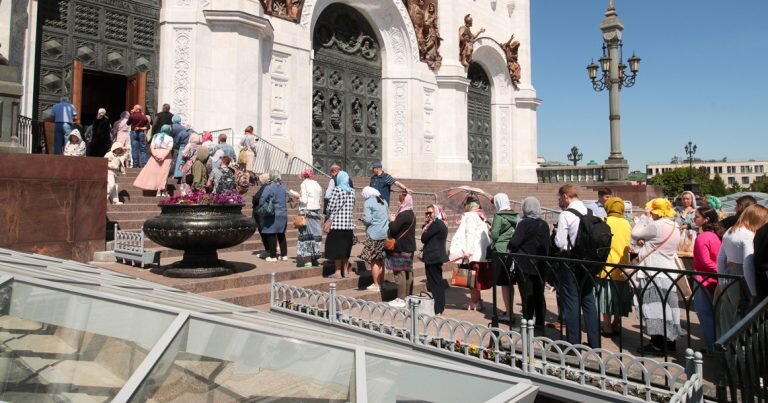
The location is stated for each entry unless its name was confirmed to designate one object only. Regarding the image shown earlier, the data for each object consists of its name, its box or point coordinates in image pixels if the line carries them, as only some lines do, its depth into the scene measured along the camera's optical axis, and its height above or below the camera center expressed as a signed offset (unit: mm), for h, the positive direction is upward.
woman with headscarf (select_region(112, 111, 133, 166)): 12164 +2093
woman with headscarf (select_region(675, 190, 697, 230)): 8422 +251
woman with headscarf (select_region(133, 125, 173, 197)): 10047 +1075
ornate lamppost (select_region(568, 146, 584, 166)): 33688 +4486
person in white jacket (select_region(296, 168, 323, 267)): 7961 -63
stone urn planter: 6641 -141
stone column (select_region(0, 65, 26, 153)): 7648 +1698
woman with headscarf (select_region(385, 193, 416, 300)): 6723 -296
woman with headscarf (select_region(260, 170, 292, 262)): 8133 +127
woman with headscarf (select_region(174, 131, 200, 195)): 10672 +1328
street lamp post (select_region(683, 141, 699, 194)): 18683 +1379
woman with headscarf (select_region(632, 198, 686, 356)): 4938 -383
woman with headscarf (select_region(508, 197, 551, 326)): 5668 -203
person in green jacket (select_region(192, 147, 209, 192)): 8961 +932
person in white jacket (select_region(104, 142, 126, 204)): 9406 +1098
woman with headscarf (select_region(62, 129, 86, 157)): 9766 +1456
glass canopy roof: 1625 -486
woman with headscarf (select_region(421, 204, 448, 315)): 6512 -437
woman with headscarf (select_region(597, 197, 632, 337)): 5480 -317
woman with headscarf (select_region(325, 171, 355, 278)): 7422 -85
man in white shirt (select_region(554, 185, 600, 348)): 4875 -629
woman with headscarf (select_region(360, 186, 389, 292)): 7012 -133
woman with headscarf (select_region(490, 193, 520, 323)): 6375 -51
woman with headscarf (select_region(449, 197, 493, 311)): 6676 -317
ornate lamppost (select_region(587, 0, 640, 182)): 22672 +6512
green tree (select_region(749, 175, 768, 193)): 74675 +5900
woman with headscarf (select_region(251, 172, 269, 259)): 8227 +338
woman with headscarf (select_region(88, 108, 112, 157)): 12273 +2018
